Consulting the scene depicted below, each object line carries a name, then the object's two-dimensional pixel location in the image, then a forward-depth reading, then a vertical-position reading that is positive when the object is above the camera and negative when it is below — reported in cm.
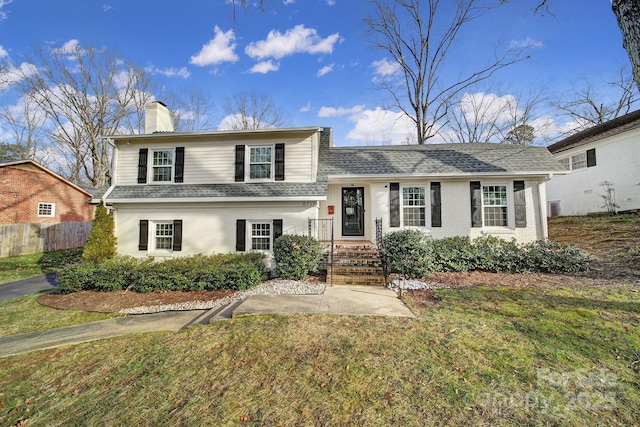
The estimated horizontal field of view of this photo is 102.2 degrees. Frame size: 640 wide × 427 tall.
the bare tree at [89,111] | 2233 +1087
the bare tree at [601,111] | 2020 +976
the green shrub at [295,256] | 778 -81
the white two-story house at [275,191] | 928 +141
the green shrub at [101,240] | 859 -33
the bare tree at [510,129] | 2231 +874
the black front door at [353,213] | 1066 +66
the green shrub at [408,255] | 753 -77
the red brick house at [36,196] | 1519 +228
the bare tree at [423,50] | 1733 +1276
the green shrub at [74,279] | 735 -138
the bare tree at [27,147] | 2474 +840
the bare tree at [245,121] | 2701 +1139
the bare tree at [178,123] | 2678 +1106
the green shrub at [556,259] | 788 -95
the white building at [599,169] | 1327 +331
